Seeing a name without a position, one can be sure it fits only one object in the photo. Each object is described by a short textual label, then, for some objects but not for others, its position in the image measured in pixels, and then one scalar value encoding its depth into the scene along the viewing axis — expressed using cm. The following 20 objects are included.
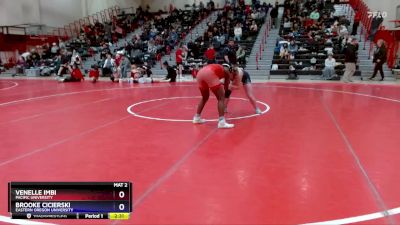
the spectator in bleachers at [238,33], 2252
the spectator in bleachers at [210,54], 1941
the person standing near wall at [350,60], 1498
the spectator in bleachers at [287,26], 2229
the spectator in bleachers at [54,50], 2618
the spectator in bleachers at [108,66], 2019
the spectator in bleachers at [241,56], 1891
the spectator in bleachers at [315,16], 2263
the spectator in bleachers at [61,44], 2627
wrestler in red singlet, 681
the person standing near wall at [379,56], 1543
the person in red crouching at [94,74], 1758
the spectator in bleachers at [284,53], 1900
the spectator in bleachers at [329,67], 1656
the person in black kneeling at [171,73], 1684
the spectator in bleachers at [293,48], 1922
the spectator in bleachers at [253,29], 2297
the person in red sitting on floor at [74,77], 1838
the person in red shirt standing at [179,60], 1962
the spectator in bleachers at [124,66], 1804
